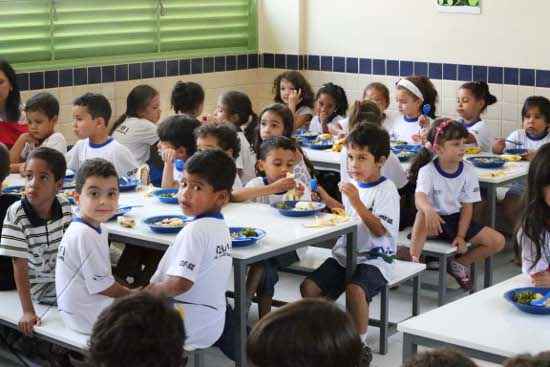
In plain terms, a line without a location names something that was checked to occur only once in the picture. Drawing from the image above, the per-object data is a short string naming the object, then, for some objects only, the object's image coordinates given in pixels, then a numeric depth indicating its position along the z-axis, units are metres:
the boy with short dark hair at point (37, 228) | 4.64
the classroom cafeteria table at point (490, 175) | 6.30
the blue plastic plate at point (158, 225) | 4.77
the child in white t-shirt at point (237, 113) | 7.07
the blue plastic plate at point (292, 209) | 5.14
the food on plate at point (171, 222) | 4.81
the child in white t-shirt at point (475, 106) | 7.68
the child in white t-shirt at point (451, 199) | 5.96
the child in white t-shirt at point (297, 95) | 8.43
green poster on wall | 8.21
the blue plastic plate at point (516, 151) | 7.18
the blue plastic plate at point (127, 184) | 5.79
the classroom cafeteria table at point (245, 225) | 4.52
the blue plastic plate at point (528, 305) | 3.45
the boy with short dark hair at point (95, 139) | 6.14
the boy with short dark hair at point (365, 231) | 5.15
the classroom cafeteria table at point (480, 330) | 3.20
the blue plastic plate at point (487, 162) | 6.62
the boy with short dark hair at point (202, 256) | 4.23
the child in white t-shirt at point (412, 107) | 7.74
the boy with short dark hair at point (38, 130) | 6.44
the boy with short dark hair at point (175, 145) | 5.85
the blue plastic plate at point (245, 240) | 4.54
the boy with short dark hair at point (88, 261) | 4.26
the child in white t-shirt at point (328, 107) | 8.12
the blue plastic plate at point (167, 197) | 5.43
